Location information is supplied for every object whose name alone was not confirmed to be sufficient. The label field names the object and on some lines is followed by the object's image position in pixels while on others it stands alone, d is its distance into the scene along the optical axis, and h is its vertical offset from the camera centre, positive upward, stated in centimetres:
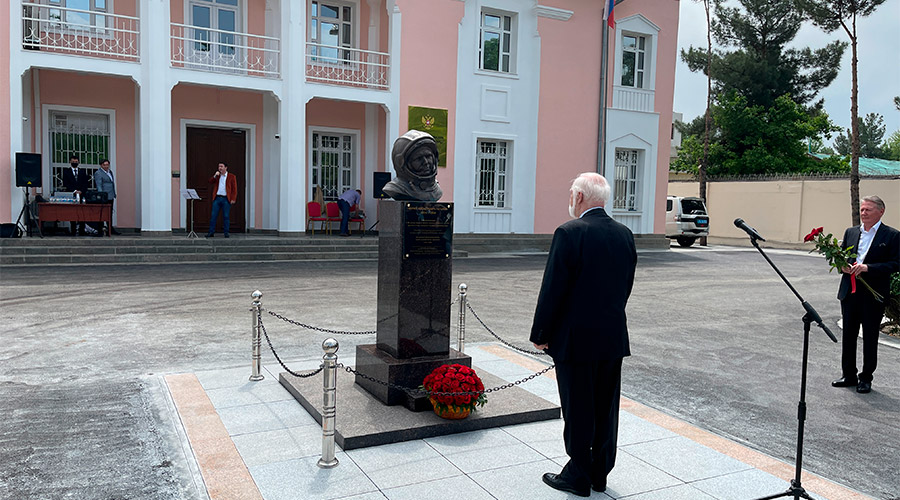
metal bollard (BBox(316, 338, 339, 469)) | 412 -127
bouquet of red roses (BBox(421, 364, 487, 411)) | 482 -136
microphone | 412 -13
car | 2573 -52
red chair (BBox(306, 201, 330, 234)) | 1878 -38
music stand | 1564 -3
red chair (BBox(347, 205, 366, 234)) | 1902 -63
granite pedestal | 523 -77
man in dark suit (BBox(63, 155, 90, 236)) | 1579 +22
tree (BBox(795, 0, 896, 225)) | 2239 +660
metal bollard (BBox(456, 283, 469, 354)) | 679 -126
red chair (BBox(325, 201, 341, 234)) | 1895 -40
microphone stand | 378 -119
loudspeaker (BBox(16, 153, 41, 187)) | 1412 +39
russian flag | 2000 +573
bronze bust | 544 +24
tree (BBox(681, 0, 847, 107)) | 3375 +766
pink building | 1598 +267
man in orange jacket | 1600 +2
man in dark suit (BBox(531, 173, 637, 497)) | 372 -67
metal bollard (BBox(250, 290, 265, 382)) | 602 -133
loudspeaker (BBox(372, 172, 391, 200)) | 1827 +49
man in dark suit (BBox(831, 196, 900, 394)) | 614 -71
